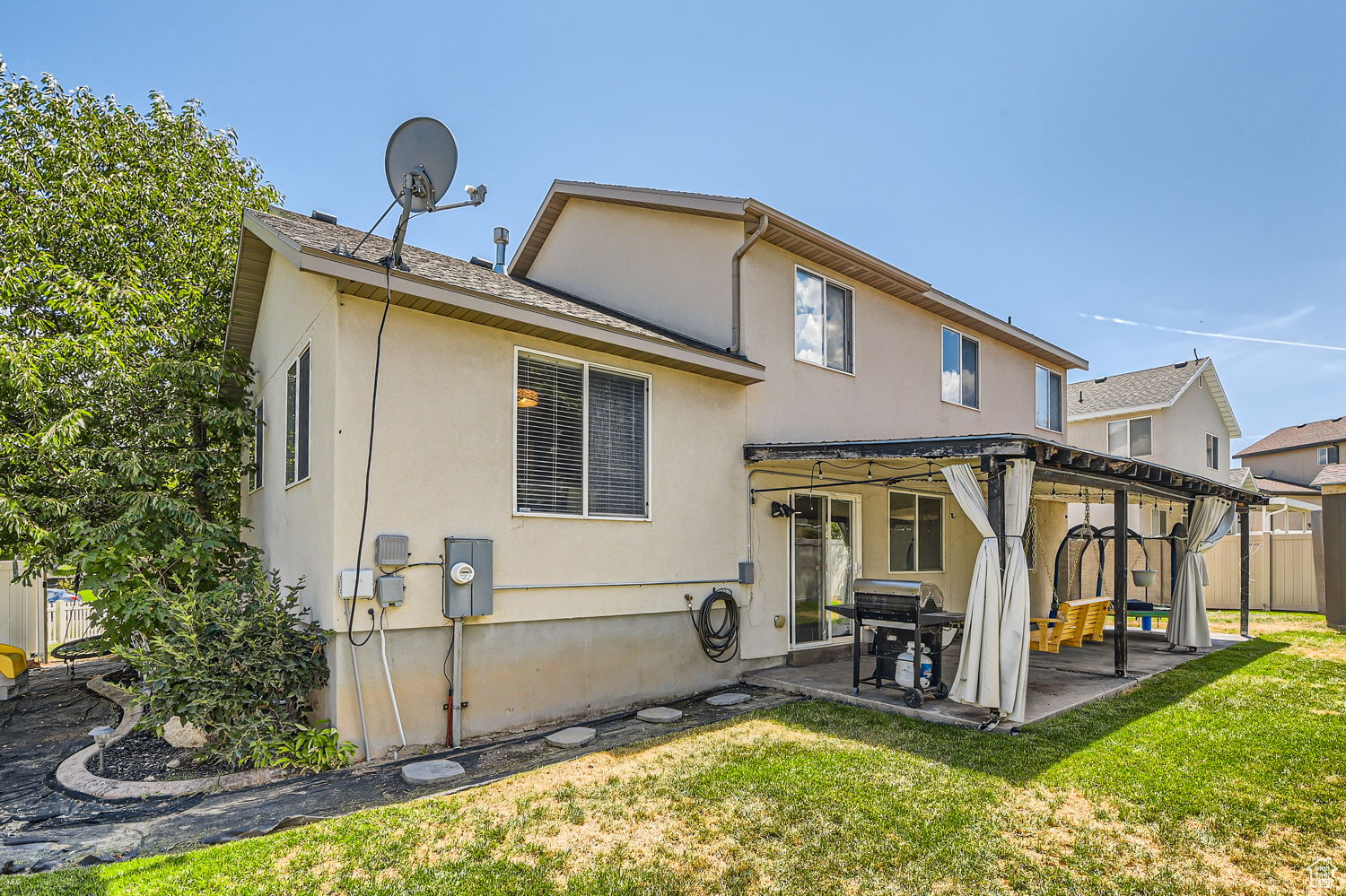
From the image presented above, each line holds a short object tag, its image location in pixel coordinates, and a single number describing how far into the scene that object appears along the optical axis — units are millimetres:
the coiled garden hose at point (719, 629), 7738
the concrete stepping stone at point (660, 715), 6544
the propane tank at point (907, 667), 6848
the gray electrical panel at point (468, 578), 5859
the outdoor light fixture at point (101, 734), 5316
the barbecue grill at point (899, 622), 6777
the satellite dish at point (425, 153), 6105
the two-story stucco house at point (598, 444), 5770
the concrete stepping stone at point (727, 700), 7188
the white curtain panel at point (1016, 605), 6004
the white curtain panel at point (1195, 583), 10273
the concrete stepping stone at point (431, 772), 4930
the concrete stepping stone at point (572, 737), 5812
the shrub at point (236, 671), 5309
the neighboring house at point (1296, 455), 30250
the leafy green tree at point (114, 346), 8328
